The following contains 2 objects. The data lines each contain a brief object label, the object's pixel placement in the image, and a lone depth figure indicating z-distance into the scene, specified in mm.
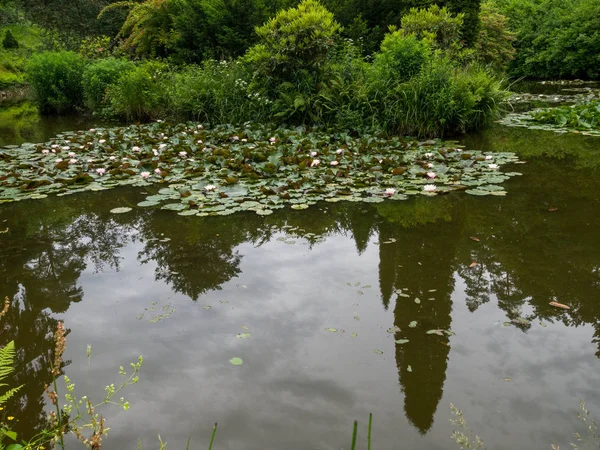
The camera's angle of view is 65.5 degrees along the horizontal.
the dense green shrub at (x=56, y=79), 11375
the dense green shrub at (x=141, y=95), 8734
